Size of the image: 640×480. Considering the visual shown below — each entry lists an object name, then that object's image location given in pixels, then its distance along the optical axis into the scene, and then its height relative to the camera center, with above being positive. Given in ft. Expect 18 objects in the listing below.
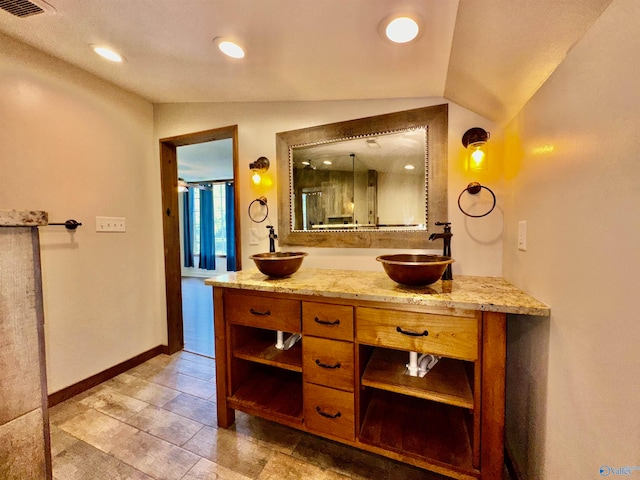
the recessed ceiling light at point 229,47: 4.00 +2.95
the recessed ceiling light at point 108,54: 4.85 +3.46
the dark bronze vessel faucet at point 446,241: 4.51 -0.26
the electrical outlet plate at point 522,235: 3.76 -0.13
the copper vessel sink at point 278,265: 4.71 -0.67
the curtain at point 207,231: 18.99 -0.09
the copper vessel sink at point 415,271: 3.72 -0.65
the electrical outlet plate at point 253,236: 6.70 -0.19
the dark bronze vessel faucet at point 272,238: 6.21 -0.22
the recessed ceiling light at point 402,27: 3.15 +2.57
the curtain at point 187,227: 19.69 +0.23
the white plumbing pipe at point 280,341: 5.04 -2.23
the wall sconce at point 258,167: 6.40 +1.55
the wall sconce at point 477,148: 4.52 +1.43
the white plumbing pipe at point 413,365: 4.03 -2.16
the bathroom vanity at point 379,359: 3.35 -2.22
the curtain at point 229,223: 17.74 +0.46
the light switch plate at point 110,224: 6.32 +0.17
